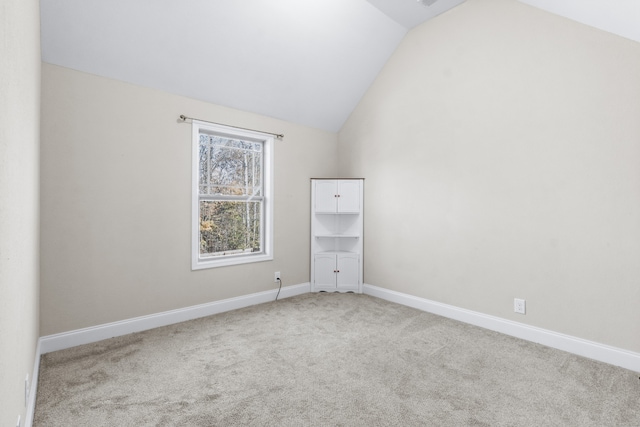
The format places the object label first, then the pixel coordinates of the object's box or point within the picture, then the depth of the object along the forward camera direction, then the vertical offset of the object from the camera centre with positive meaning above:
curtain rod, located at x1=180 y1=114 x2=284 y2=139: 3.37 +0.99
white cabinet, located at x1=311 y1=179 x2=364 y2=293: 4.56 -0.31
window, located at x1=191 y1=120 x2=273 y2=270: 3.67 +0.19
